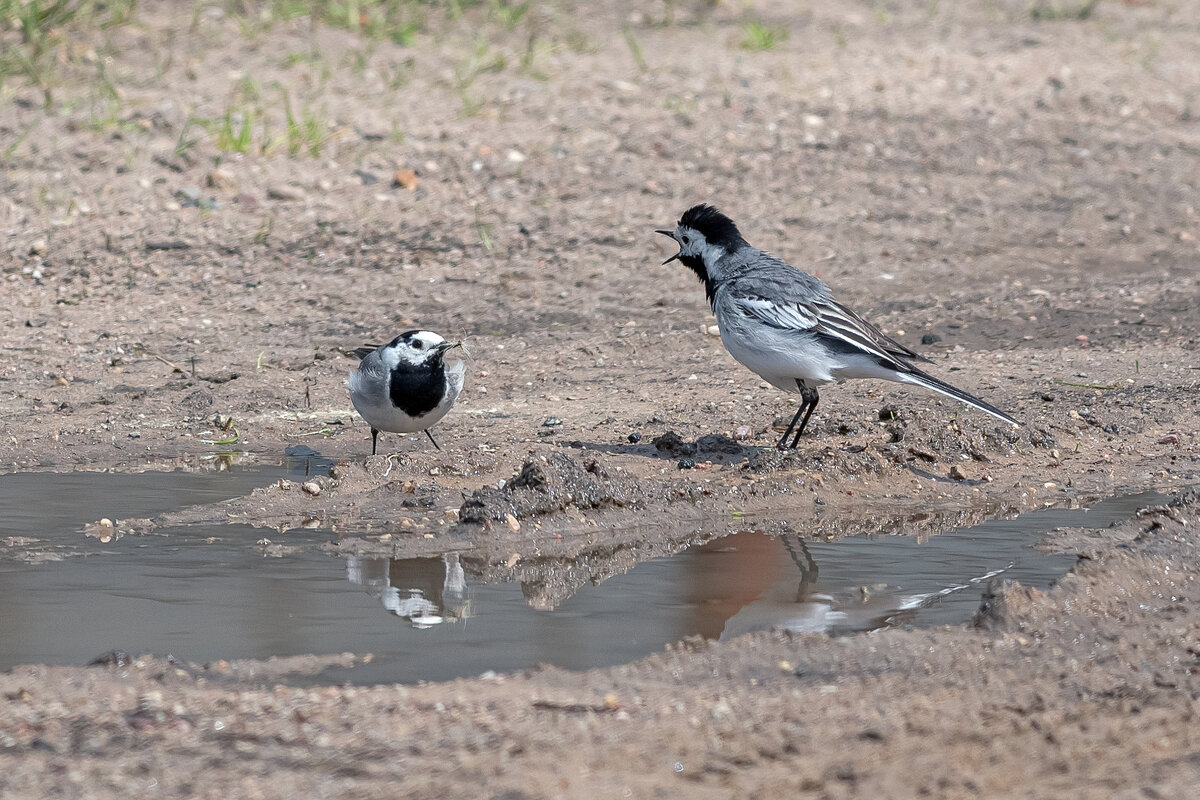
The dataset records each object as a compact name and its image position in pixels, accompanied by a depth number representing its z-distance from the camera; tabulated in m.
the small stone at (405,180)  10.89
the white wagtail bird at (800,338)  6.45
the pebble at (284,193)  10.63
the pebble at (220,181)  10.59
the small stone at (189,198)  10.49
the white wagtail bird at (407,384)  6.50
